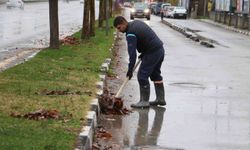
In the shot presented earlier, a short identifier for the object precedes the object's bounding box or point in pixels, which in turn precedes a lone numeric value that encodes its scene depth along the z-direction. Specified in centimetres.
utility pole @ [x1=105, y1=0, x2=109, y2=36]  2877
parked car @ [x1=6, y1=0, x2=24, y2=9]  7532
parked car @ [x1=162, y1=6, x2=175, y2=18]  7913
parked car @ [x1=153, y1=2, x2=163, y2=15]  9156
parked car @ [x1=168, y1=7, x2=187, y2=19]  7450
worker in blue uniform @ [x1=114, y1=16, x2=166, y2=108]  1070
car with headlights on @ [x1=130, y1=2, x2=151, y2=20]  6857
